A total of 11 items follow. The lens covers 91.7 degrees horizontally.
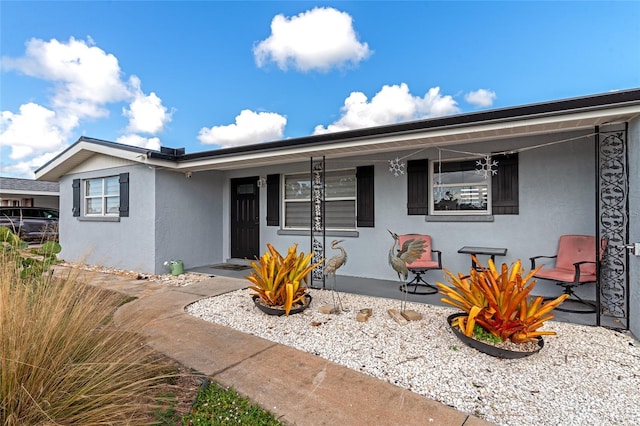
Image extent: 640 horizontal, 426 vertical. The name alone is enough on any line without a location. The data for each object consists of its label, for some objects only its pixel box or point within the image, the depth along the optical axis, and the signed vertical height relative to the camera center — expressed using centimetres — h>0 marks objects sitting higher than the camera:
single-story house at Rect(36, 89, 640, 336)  361 +40
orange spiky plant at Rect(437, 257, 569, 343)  279 -85
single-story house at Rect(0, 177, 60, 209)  1613 +110
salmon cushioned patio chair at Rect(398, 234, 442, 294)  500 -81
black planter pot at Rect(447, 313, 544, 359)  274 -121
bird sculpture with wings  368 -48
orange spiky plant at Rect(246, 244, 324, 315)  403 -82
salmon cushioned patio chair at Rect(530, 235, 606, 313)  396 -68
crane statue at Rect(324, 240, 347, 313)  400 -63
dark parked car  1241 -11
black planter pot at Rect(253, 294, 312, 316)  404 -124
